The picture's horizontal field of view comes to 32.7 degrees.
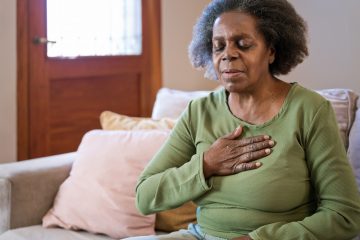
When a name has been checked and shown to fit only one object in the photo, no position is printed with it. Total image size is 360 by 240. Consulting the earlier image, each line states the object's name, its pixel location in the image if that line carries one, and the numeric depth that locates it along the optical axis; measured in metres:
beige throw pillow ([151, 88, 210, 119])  2.68
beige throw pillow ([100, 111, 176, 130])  2.47
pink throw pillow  2.16
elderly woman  1.54
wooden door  2.90
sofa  2.11
